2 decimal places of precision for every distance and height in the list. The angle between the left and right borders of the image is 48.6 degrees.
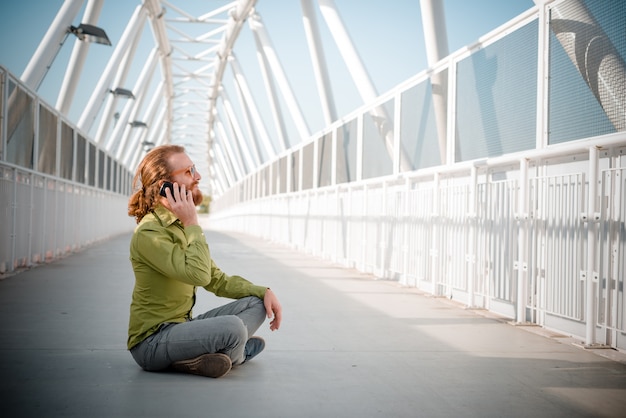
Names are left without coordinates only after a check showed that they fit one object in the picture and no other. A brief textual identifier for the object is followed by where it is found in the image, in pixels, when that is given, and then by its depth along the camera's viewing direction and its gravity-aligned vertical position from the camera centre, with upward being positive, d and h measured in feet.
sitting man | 12.15 -1.29
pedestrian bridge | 17.31 +1.89
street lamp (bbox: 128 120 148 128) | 113.39 +14.85
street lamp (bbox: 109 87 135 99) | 86.69 +15.15
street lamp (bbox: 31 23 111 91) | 51.55 +13.40
